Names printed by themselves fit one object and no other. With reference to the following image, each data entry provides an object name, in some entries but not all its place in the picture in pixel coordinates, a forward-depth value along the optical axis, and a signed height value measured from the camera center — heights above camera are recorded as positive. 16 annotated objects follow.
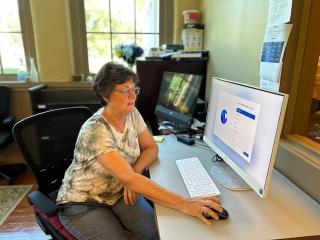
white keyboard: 1.09 -0.57
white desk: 0.86 -0.58
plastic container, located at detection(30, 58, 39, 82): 2.76 -0.27
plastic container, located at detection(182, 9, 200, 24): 2.45 +0.29
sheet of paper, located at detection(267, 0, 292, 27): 1.15 +0.16
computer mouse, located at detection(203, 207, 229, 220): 0.92 -0.57
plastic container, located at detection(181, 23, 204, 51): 2.44 +0.10
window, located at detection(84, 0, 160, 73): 2.83 +0.23
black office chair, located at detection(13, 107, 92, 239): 1.21 -0.54
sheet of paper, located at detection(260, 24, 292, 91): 1.18 -0.03
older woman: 1.14 -0.58
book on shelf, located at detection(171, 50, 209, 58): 2.27 -0.05
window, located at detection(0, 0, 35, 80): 2.72 +0.10
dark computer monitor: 1.73 -0.35
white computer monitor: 0.89 -0.31
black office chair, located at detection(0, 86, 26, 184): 2.55 -0.81
